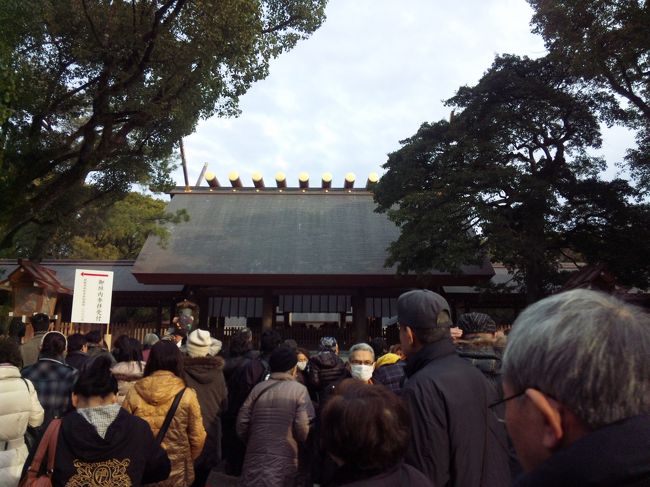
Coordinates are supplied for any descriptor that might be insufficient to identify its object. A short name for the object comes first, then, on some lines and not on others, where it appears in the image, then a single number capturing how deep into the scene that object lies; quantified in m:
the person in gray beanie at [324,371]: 4.62
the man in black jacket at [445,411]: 1.98
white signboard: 8.45
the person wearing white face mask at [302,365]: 4.95
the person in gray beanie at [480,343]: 3.12
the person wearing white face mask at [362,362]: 4.44
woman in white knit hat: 4.20
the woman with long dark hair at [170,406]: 3.13
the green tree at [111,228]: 14.44
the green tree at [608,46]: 8.67
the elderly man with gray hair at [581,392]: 0.88
